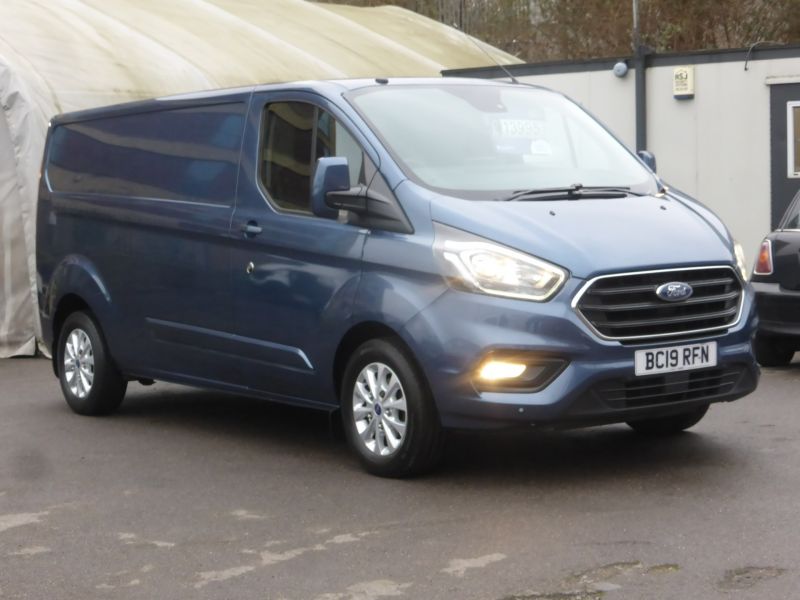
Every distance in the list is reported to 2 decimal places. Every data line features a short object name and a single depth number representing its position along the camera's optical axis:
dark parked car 11.84
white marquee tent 15.11
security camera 20.53
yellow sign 20.03
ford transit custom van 7.34
